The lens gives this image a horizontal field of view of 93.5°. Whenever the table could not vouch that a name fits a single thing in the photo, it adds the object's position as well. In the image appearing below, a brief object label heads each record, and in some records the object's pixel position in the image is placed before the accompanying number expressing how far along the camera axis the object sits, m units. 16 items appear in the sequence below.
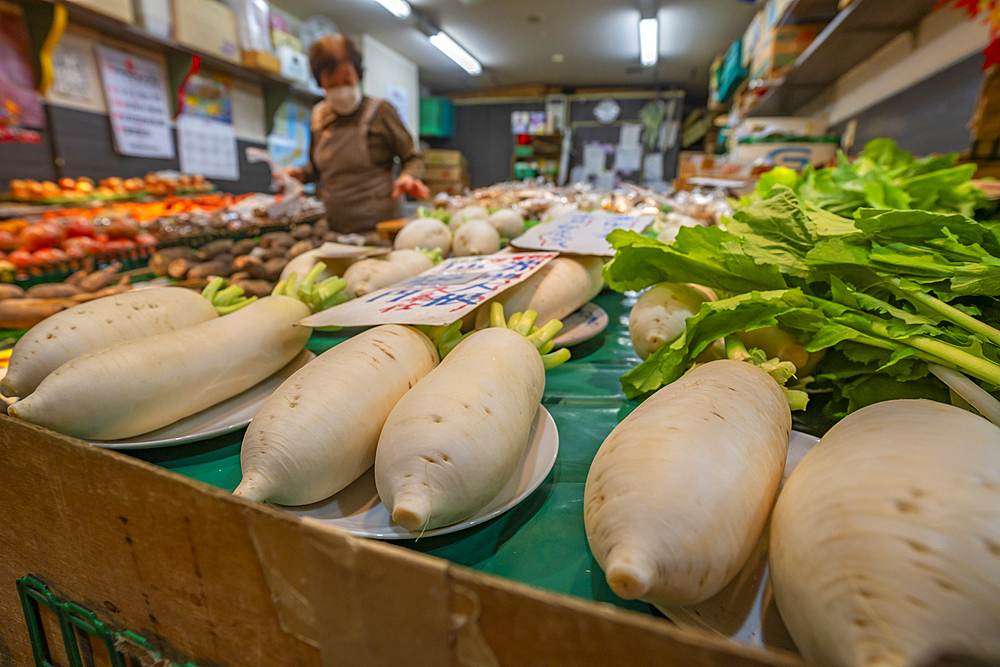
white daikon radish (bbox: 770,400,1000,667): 0.34
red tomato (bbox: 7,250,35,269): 1.84
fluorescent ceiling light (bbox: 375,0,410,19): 5.97
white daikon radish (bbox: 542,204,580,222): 2.31
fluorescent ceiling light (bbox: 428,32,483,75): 7.39
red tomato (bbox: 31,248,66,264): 1.89
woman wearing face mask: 3.09
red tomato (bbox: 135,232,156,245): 2.35
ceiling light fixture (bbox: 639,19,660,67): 6.48
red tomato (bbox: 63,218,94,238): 2.24
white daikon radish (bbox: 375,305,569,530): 0.55
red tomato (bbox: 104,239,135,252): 2.16
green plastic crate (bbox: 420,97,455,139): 10.52
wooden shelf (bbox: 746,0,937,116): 2.46
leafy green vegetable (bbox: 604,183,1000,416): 0.67
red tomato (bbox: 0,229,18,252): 2.00
